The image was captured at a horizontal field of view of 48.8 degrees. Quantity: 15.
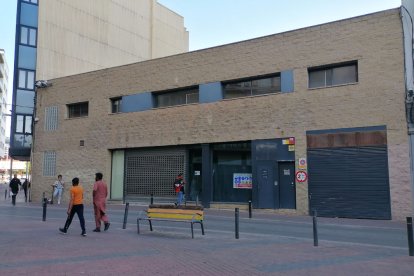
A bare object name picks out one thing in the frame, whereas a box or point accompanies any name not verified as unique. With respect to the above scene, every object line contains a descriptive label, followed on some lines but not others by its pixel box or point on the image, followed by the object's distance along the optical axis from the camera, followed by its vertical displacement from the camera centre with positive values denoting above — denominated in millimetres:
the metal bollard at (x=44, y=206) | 16344 -690
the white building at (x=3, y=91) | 81594 +18909
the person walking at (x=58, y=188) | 28189 -47
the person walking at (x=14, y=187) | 26797 -31
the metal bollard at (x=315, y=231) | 10961 -1018
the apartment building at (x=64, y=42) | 36188 +12369
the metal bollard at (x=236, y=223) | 12086 -919
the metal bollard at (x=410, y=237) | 9461 -1002
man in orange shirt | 12891 -443
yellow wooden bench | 12477 -707
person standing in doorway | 23000 -2
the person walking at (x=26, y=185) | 32478 +148
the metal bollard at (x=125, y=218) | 14123 -959
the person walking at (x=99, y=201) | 13484 -399
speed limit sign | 20297 +562
